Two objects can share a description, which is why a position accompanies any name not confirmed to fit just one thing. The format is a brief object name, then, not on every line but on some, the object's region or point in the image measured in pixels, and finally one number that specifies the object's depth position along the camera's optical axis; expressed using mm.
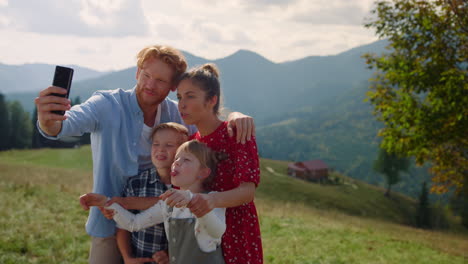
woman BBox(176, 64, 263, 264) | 3209
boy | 3699
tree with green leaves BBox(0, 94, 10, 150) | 68625
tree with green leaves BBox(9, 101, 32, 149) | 74688
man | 3744
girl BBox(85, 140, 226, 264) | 3203
